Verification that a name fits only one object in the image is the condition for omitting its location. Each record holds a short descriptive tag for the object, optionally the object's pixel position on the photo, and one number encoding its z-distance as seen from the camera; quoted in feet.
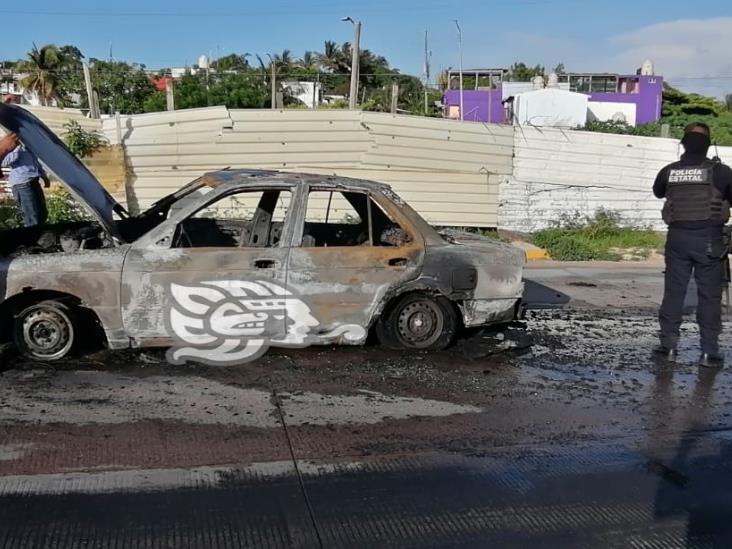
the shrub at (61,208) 40.11
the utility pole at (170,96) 46.65
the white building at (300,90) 167.09
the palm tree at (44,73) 169.68
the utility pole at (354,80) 49.98
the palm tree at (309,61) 258.78
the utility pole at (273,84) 59.12
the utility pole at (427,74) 104.01
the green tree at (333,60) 244.22
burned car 18.35
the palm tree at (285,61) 226.38
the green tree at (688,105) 186.09
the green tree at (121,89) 118.91
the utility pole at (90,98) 45.88
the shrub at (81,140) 41.63
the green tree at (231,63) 189.69
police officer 19.98
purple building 161.89
